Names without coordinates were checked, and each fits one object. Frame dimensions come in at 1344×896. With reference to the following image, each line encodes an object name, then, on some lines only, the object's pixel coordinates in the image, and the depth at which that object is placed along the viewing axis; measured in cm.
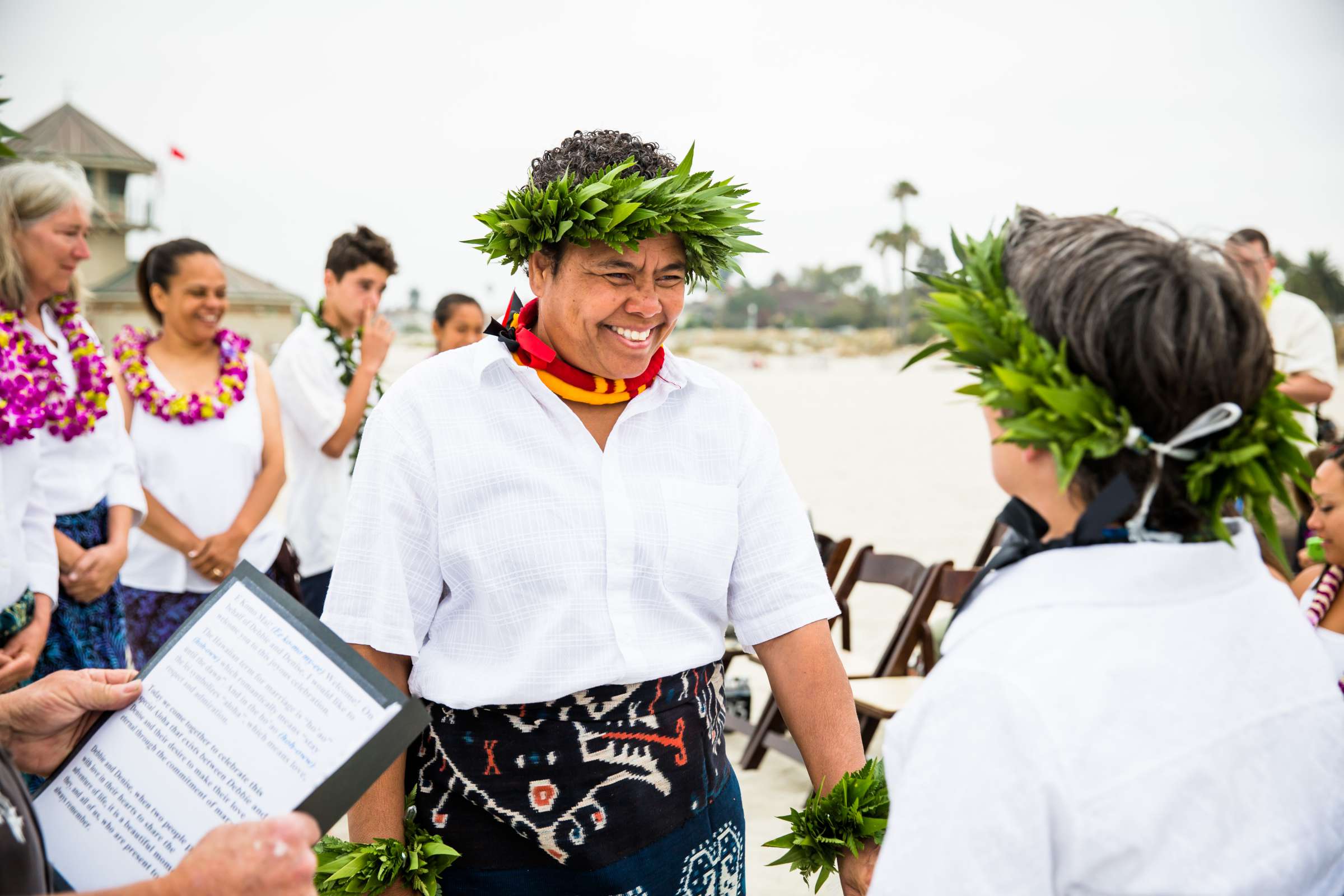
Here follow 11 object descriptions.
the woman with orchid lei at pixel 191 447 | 418
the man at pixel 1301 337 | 554
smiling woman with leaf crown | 195
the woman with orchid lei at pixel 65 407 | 321
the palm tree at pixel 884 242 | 7506
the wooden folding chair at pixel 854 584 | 501
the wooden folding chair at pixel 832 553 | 525
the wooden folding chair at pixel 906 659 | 445
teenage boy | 474
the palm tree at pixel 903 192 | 7150
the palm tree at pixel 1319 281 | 3625
